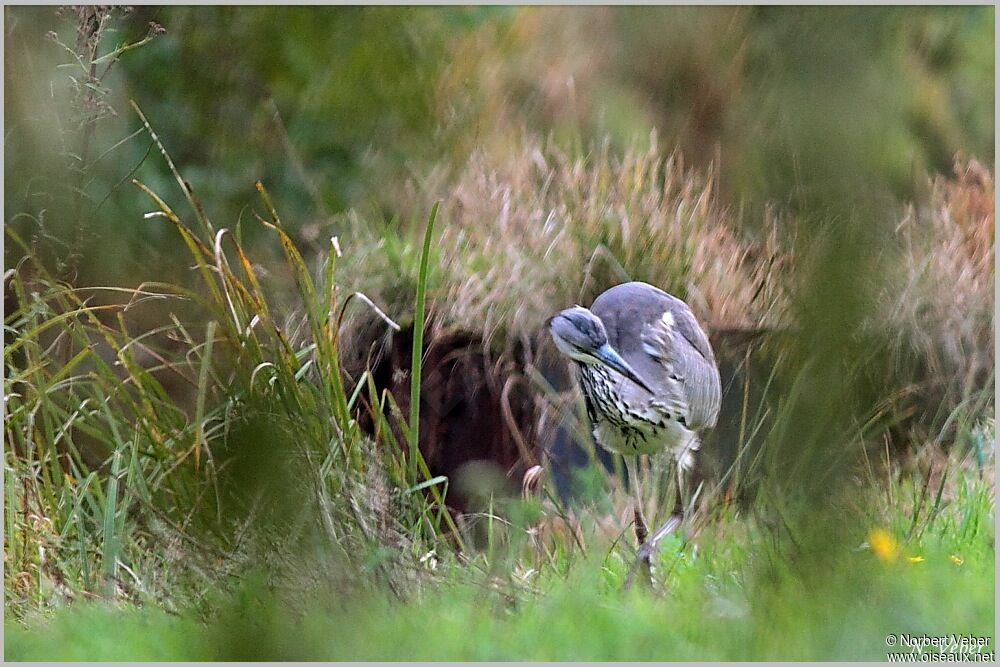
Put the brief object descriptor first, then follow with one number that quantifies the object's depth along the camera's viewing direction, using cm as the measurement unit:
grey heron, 3312
